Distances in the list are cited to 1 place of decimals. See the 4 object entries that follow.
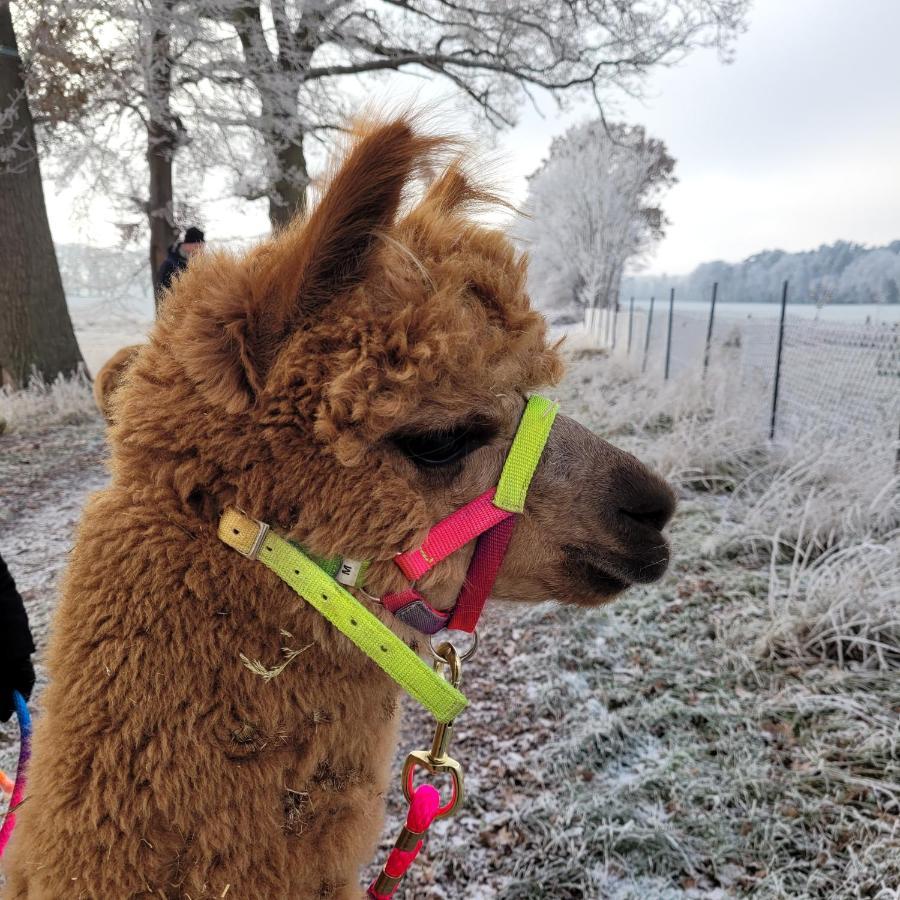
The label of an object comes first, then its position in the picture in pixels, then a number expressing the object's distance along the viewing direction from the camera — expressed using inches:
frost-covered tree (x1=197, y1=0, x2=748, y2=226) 379.9
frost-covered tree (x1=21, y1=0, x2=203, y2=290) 317.1
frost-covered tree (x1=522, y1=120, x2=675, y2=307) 1341.0
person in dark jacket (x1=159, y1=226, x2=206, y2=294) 247.3
